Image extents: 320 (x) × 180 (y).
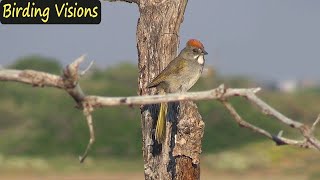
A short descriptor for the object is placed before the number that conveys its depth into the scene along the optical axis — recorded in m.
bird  12.19
